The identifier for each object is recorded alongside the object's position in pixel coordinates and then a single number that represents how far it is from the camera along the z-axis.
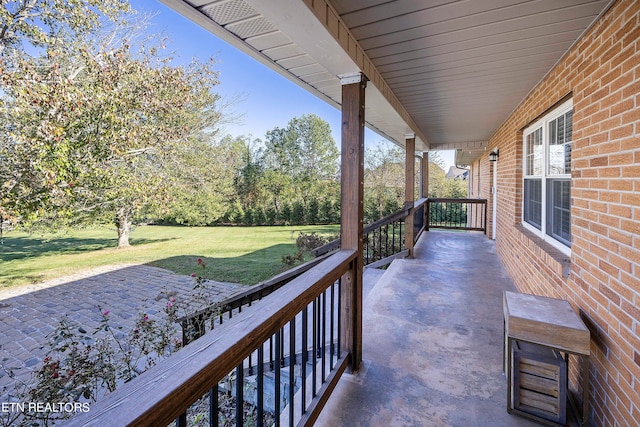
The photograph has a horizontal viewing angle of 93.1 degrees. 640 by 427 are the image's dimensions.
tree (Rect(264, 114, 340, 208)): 18.58
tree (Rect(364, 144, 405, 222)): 14.92
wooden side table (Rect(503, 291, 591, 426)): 1.72
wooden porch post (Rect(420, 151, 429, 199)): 8.60
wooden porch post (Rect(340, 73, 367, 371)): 2.25
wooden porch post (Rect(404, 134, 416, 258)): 5.96
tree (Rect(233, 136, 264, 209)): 17.83
